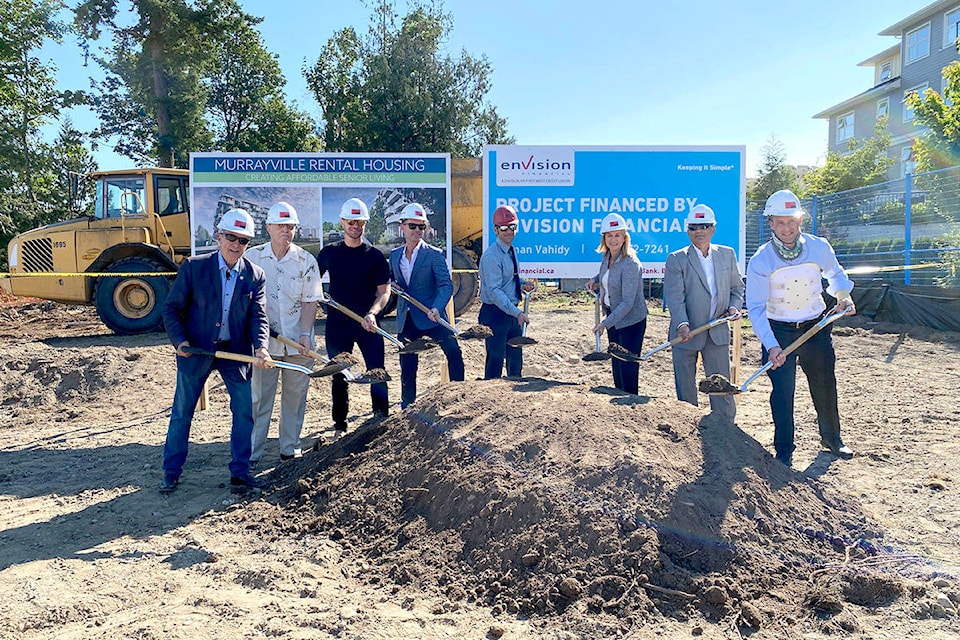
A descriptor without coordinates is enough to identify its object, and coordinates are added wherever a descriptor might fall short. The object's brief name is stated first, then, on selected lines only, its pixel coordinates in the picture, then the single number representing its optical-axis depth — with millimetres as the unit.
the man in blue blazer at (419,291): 5887
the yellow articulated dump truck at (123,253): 11211
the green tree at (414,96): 23406
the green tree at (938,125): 14938
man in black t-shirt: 5652
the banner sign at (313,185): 9680
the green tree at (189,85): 22406
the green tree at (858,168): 31156
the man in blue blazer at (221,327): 4645
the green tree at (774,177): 35062
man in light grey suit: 5320
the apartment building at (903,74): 31000
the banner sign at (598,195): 8602
